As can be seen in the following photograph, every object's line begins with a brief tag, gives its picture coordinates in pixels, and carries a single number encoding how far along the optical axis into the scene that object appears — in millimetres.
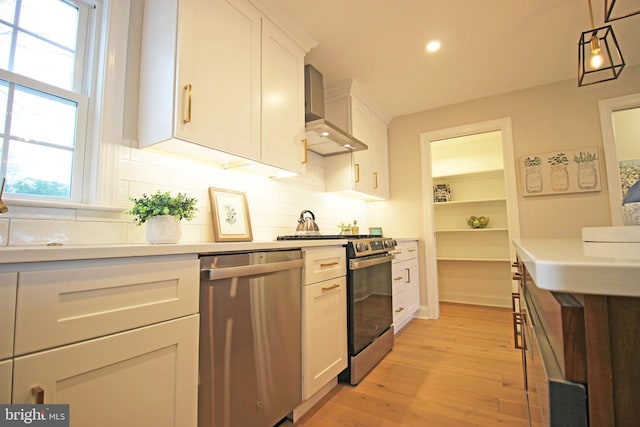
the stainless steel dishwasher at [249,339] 1082
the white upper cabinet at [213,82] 1406
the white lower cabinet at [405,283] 2771
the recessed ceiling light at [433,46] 2363
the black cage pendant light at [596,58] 1479
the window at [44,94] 1198
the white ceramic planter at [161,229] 1267
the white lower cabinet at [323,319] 1561
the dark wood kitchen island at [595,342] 383
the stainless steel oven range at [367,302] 1920
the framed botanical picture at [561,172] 2816
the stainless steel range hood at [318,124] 2363
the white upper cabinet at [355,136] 2969
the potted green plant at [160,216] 1262
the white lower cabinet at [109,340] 695
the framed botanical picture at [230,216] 1804
